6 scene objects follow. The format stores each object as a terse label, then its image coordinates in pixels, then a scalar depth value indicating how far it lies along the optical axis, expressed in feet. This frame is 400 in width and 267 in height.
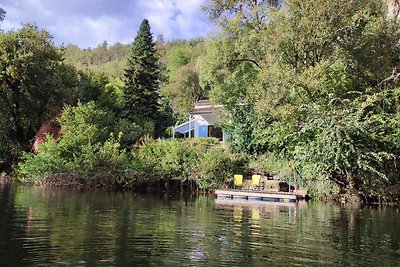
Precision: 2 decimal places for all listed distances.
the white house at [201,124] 131.54
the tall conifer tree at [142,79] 141.59
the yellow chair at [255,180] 87.04
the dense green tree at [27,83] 110.73
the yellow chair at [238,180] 87.81
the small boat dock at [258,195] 77.10
